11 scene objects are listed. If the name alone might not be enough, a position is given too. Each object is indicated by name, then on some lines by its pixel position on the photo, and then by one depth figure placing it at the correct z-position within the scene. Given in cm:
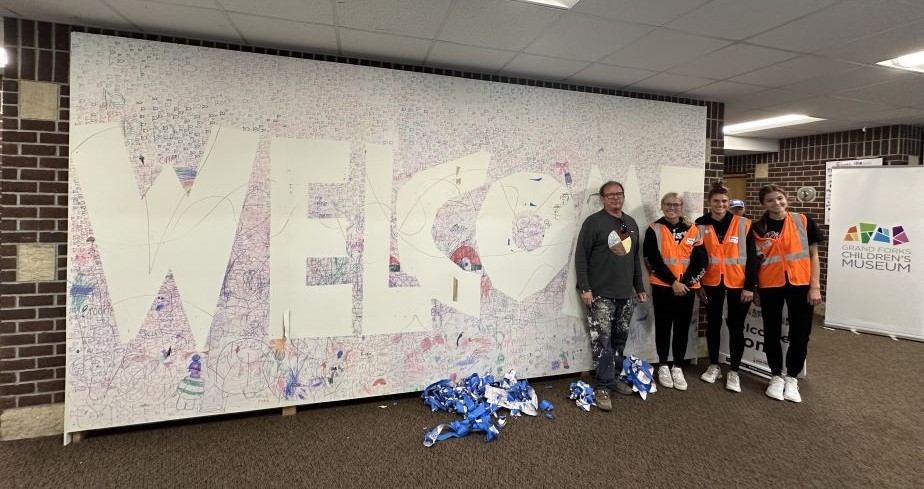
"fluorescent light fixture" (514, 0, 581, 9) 207
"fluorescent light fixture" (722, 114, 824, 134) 462
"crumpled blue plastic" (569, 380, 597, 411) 294
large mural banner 242
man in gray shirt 310
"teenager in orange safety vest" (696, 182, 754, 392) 323
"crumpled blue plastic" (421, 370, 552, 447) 259
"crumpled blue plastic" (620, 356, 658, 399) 315
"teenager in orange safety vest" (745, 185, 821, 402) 309
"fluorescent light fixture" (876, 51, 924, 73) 279
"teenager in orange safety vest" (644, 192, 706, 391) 324
